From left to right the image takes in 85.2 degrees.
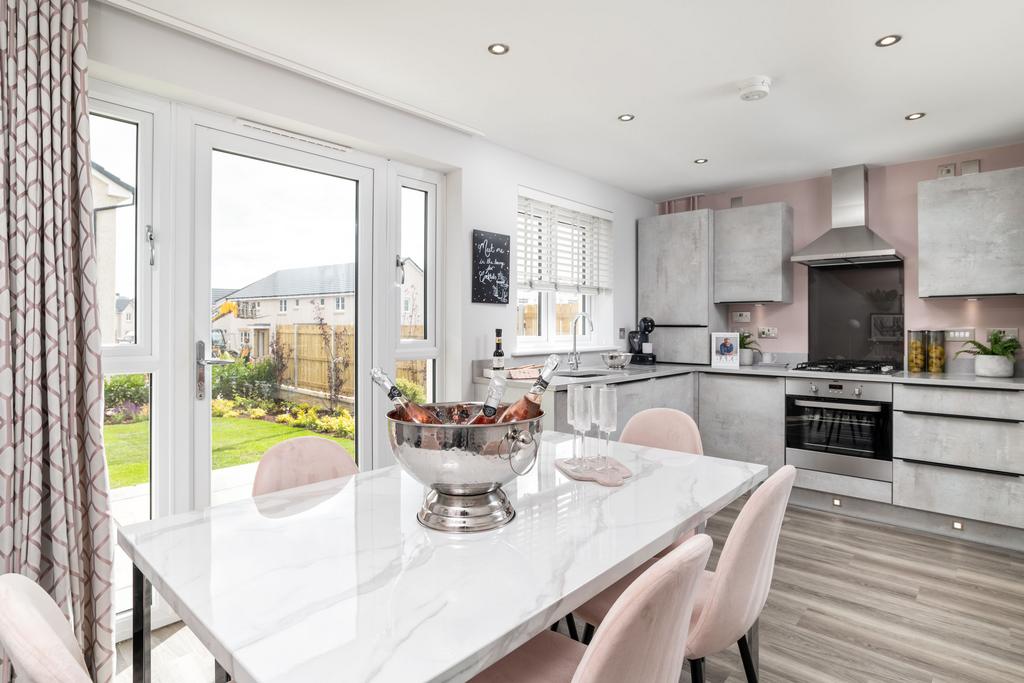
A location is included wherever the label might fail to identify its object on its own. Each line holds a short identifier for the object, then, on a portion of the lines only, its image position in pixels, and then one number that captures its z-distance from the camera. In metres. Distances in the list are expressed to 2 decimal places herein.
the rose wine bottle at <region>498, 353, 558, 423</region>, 1.29
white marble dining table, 0.77
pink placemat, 1.53
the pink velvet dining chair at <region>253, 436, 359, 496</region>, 1.62
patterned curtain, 1.76
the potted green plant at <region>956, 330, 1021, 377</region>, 3.42
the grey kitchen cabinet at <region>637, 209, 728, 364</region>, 4.54
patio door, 2.43
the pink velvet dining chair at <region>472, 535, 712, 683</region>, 0.79
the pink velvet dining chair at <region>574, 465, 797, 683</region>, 1.26
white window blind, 3.95
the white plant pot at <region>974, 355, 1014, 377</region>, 3.42
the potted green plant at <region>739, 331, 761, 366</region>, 4.57
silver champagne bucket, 1.13
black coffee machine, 4.66
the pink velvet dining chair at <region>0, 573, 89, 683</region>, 0.66
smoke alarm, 2.59
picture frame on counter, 4.39
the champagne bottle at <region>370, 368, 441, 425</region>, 1.27
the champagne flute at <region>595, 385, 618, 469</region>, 1.62
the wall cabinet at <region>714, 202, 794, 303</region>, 4.29
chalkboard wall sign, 3.41
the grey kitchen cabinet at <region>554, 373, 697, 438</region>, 3.12
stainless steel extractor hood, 3.87
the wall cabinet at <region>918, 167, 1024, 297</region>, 3.33
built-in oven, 3.52
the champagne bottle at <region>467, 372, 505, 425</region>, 1.28
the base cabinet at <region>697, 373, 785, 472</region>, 3.96
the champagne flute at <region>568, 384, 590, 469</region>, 1.66
